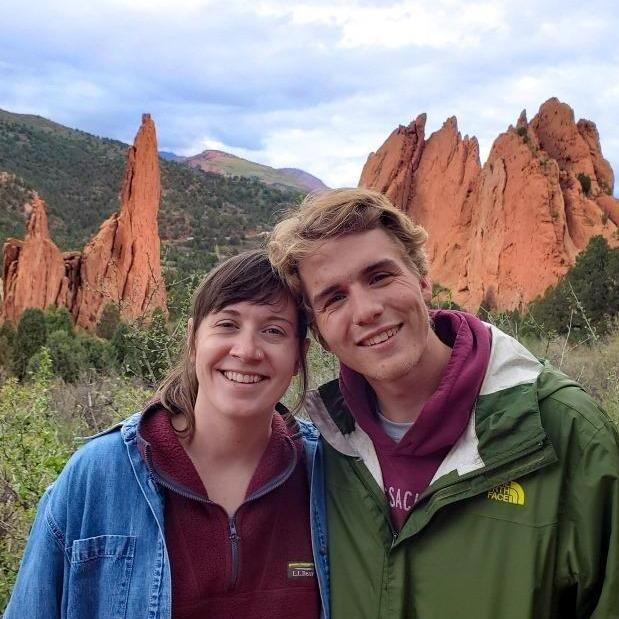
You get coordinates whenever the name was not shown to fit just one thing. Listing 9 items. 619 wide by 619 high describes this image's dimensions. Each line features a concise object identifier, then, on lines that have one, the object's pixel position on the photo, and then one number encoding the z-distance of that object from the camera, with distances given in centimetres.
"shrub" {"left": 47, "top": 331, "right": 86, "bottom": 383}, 1417
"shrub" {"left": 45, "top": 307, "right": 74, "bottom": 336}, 2291
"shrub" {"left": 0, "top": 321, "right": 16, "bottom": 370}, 1857
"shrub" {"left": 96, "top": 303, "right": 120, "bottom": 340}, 2317
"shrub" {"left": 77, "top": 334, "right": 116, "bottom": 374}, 1291
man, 142
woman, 153
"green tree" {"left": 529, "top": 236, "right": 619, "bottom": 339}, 1279
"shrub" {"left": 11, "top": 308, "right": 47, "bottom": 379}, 1789
